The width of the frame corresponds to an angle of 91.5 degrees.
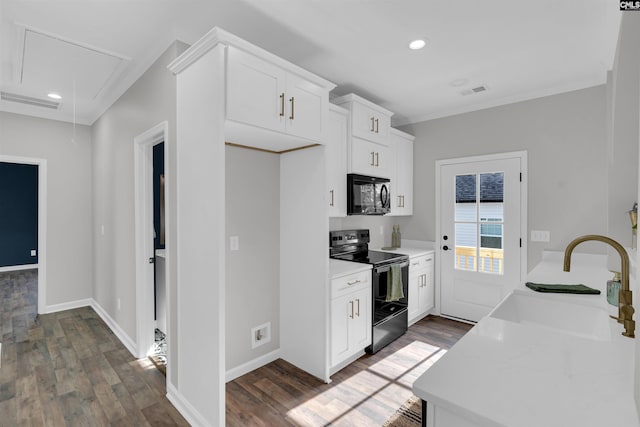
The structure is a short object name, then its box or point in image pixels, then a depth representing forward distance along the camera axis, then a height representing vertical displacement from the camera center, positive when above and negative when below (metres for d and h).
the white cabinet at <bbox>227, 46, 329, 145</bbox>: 1.86 +0.77
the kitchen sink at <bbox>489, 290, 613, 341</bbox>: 1.54 -0.54
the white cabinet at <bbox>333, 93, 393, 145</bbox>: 3.18 +1.02
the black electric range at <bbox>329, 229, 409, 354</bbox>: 3.06 -0.70
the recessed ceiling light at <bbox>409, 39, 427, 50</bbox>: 2.38 +1.31
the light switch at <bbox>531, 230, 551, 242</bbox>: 3.31 -0.25
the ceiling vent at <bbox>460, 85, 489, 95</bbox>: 3.26 +1.31
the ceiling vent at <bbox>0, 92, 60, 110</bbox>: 3.41 +1.28
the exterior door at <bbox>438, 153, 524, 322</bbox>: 3.52 -0.25
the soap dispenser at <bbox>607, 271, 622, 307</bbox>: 1.37 -0.35
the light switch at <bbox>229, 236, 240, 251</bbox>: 2.55 -0.25
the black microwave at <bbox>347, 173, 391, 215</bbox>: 3.19 +0.19
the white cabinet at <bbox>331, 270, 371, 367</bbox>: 2.63 -0.92
